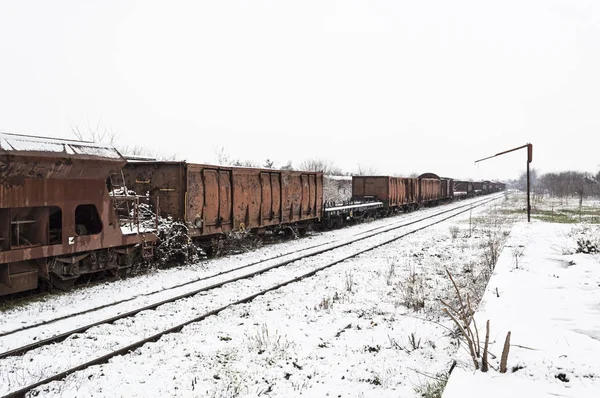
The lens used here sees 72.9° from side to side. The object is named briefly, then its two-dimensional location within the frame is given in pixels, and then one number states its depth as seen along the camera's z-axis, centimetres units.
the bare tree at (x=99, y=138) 2986
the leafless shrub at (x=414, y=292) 786
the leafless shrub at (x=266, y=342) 583
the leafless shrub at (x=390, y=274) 978
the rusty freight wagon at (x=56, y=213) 750
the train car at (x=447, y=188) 4842
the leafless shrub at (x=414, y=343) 584
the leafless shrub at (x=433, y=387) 432
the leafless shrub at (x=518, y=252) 988
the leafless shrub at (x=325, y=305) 770
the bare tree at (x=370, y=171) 9916
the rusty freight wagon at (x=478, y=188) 7660
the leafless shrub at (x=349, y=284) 895
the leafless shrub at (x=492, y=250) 1117
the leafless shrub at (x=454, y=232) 1755
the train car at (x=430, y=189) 3833
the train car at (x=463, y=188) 6288
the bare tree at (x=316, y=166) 7912
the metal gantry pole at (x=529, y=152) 2189
